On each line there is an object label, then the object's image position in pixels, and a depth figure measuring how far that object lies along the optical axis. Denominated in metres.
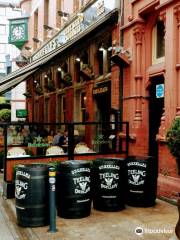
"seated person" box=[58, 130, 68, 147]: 8.62
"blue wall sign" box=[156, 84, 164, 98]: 6.95
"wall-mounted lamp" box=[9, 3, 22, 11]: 40.33
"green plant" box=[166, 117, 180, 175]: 5.24
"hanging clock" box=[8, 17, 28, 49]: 16.52
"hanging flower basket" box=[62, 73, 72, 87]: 11.83
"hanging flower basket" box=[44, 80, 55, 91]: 13.68
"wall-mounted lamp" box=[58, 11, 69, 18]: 12.45
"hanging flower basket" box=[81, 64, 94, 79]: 10.16
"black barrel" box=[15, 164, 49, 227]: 4.72
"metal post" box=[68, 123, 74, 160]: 6.95
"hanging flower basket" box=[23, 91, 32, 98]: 17.44
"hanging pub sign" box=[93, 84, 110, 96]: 9.07
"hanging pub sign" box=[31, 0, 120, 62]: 8.74
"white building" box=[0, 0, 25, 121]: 41.07
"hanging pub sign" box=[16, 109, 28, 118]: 18.03
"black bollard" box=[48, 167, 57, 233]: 4.61
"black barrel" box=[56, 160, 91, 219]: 5.02
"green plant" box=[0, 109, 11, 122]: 24.31
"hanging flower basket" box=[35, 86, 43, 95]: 15.61
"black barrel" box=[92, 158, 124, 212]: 5.42
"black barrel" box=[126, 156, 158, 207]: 5.66
